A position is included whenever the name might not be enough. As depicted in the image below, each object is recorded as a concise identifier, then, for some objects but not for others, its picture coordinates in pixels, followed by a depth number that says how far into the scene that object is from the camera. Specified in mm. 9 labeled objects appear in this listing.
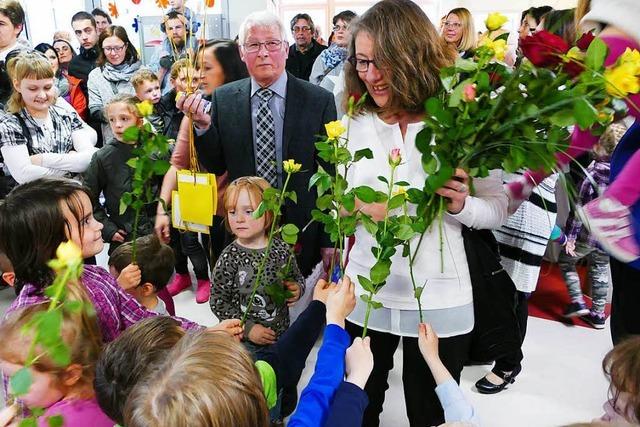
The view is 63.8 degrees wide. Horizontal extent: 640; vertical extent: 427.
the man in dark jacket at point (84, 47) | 4422
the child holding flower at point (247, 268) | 1835
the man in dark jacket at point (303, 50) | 4789
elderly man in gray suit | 1950
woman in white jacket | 1258
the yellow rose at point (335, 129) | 1148
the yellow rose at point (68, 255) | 679
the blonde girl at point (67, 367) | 1019
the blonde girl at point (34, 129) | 2475
